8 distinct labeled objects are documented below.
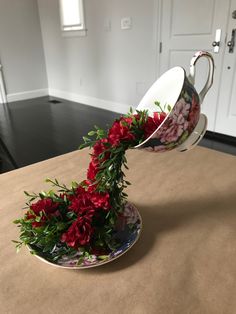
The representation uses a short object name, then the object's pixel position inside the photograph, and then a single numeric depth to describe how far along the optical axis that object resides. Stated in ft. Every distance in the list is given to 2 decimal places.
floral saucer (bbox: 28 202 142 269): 1.48
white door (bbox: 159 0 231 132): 7.71
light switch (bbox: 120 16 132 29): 9.99
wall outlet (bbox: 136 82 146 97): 10.51
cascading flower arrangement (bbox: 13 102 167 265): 1.46
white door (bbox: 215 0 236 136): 7.48
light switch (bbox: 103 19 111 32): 10.85
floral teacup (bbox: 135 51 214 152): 1.39
